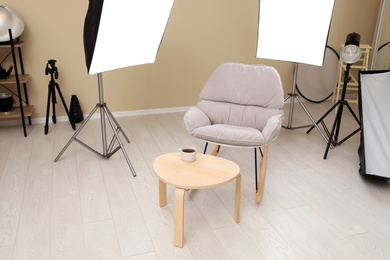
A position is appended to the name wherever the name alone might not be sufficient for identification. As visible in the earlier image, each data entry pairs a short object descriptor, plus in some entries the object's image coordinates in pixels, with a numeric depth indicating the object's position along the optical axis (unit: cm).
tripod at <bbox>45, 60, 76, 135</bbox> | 353
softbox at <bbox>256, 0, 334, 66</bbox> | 329
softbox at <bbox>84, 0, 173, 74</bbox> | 244
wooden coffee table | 203
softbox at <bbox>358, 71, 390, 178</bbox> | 276
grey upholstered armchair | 271
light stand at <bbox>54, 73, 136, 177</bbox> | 287
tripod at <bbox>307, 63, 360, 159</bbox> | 321
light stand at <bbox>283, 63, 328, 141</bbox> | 357
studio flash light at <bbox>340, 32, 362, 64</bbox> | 322
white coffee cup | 225
